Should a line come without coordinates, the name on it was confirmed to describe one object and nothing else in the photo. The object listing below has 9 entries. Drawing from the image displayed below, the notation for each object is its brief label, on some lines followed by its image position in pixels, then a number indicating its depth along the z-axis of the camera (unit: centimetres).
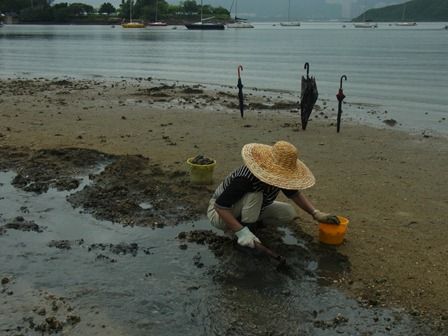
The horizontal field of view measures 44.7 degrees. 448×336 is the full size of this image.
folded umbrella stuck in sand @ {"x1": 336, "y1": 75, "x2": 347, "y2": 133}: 1008
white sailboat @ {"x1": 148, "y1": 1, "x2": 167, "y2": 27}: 14914
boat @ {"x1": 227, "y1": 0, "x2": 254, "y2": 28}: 15975
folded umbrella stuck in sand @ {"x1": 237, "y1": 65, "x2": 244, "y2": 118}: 1132
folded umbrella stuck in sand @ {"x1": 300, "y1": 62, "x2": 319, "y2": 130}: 1069
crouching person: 446
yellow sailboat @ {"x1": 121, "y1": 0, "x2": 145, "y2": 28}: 13225
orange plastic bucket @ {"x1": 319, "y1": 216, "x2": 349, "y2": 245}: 503
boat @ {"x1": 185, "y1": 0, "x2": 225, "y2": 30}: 12975
